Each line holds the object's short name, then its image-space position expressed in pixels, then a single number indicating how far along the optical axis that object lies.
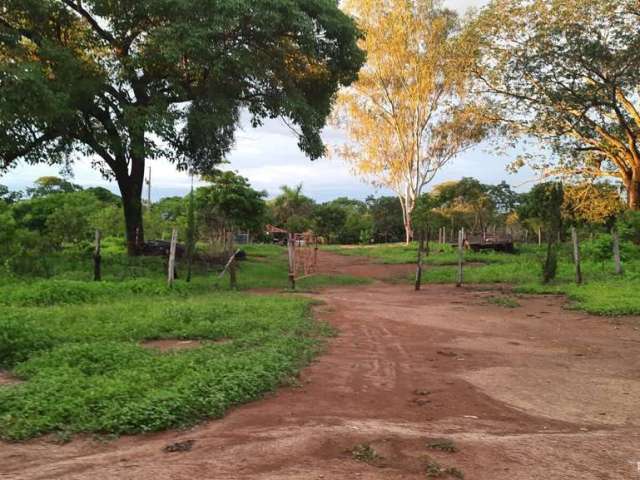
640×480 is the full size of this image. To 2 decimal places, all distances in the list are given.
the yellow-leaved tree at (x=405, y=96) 30.00
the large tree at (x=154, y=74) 13.67
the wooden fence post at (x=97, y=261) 13.07
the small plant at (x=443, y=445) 3.71
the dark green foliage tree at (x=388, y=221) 48.22
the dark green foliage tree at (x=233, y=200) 22.69
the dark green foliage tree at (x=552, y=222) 14.59
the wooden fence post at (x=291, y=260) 14.38
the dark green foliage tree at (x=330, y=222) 50.06
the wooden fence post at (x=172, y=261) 12.95
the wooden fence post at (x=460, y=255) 15.85
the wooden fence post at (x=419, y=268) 14.88
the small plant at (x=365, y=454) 3.48
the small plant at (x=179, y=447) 3.63
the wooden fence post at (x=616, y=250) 15.12
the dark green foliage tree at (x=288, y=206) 45.56
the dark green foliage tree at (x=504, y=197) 47.91
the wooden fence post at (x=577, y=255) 14.21
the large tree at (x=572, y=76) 17.42
